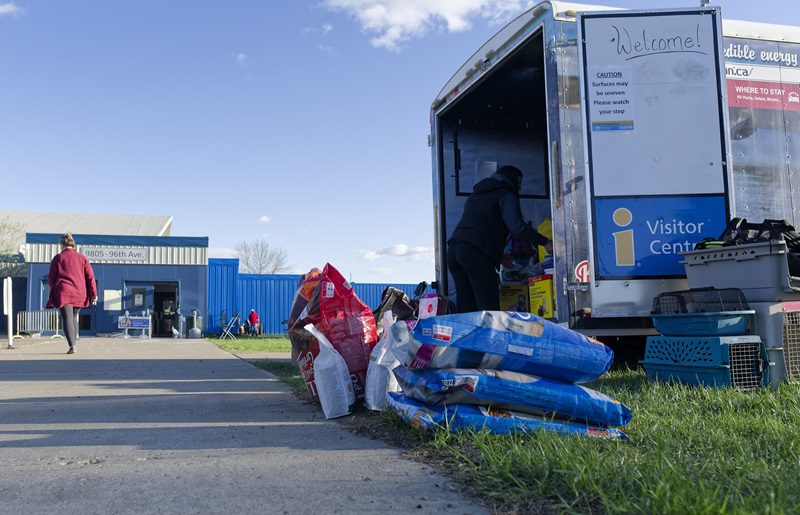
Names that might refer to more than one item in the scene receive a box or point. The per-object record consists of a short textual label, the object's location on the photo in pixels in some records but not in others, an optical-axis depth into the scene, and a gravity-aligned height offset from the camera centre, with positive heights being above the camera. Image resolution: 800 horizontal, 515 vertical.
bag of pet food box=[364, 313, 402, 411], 3.84 -0.47
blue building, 25.27 +1.27
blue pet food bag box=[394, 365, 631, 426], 2.91 -0.47
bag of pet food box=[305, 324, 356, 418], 3.81 -0.51
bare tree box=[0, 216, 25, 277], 29.19 +3.02
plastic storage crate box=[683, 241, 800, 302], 4.08 +0.14
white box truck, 4.84 +1.10
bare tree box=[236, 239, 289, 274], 55.94 +2.95
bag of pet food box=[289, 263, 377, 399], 4.10 -0.18
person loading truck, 5.81 +0.60
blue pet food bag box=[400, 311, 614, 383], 3.01 -0.24
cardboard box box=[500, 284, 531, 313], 6.84 -0.02
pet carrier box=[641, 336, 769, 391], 3.99 -0.45
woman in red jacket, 8.97 +0.29
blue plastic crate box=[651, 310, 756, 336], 4.05 -0.21
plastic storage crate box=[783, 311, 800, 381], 4.10 -0.35
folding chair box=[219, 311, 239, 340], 25.11 -1.10
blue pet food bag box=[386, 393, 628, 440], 2.86 -0.58
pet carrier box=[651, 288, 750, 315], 4.18 -0.06
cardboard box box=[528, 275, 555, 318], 5.68 +0.00
